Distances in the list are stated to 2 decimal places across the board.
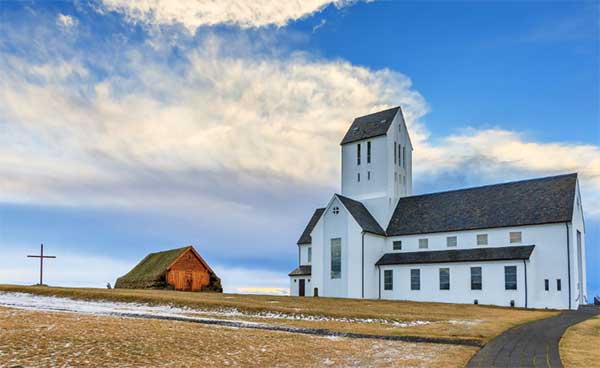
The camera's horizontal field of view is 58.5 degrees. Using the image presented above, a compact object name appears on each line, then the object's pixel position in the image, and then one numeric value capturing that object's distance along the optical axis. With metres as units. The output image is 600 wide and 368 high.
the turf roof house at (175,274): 54.38
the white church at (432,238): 48.00
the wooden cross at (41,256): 52.81
